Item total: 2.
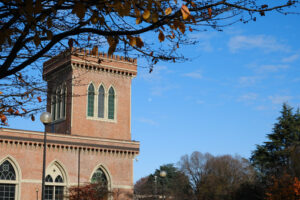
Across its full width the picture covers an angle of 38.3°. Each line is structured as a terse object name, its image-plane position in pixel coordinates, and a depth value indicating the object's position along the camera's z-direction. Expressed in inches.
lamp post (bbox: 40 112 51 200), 647.1
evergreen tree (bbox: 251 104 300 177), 1804.9
